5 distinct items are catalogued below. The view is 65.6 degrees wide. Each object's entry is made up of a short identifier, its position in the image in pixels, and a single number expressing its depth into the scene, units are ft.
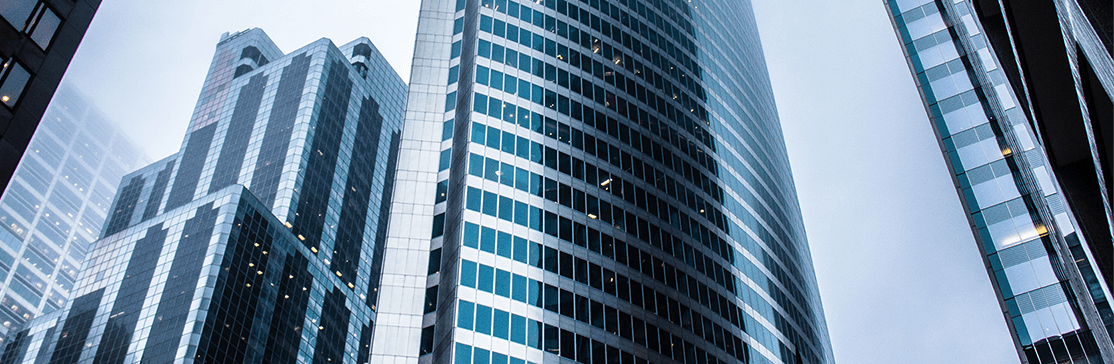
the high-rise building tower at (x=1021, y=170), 63.62
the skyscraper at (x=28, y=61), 91.25
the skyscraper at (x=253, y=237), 398.83
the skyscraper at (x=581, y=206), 220.64
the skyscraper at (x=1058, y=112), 61.93
